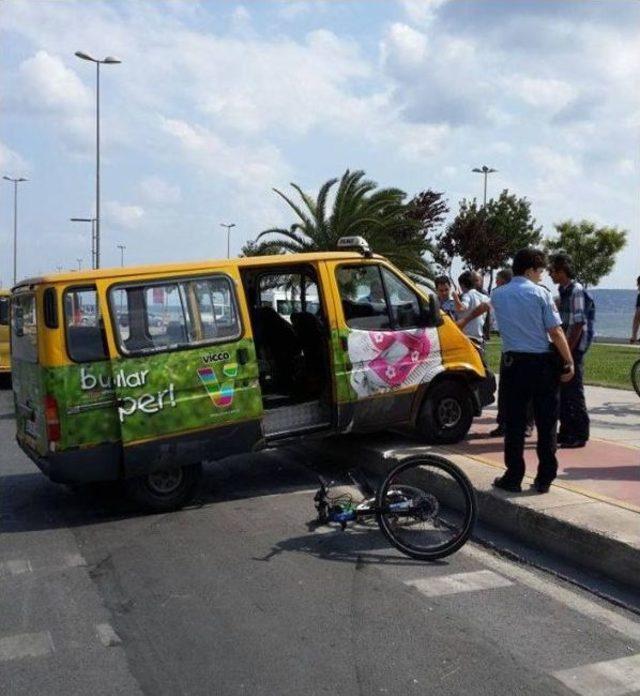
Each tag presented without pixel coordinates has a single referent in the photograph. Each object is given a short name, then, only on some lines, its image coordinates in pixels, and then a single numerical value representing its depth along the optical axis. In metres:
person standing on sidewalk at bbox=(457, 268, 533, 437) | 8.55
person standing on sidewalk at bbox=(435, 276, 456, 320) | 10.40
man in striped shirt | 7.84
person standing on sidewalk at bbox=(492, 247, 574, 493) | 6.22
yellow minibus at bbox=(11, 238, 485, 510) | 6.44
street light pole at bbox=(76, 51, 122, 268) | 32.62
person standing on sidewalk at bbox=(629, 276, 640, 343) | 11.50
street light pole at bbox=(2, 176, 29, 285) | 60.05
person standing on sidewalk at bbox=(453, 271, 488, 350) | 9.53
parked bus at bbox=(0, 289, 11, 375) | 17.44
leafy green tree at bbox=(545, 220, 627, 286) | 46.34
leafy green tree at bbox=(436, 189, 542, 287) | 44.31
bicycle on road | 5.62
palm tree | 23.88
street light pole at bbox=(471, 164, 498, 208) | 48.62
